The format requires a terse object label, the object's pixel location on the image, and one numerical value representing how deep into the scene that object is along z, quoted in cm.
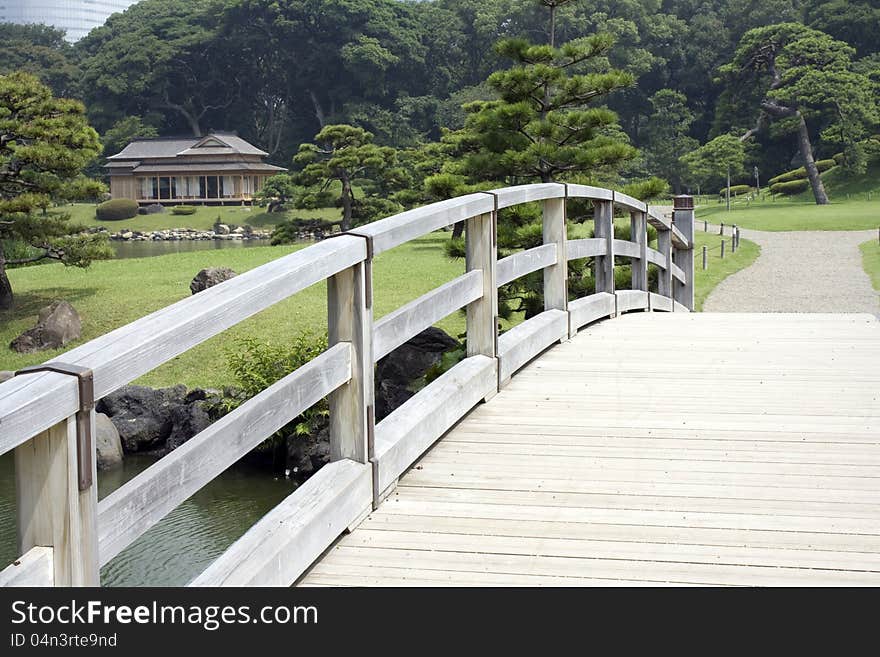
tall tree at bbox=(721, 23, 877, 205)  4169
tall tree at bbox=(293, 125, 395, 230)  2959
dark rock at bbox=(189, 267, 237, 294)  1738
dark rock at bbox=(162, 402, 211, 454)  1181
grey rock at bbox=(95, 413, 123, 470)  1109
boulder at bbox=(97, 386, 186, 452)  1194
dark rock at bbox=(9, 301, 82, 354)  1620
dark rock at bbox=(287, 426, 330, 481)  1033
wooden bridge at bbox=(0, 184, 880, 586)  202
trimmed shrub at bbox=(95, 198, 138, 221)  5425
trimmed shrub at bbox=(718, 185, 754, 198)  4780
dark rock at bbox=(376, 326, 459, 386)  1126
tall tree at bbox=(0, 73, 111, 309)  1766
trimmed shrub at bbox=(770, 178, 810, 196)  4578
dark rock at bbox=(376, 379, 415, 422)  1088
